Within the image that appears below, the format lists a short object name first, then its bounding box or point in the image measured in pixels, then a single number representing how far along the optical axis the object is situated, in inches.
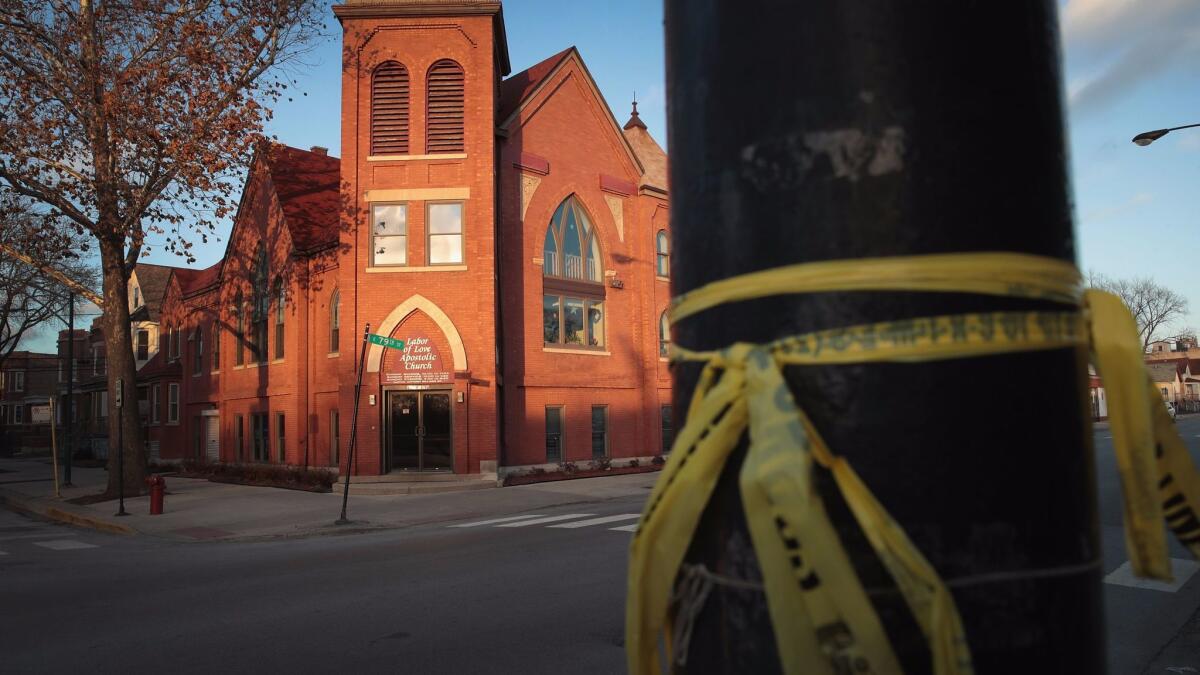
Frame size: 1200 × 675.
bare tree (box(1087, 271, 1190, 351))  3090.6
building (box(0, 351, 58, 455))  2263.8
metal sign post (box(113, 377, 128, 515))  768.2
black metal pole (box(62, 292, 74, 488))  1010.8
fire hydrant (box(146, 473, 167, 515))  676.1
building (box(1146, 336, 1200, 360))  4677.7
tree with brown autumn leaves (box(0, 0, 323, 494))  750.5
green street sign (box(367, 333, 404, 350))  601.6
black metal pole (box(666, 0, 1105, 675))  38.9
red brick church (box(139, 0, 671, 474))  875.4
